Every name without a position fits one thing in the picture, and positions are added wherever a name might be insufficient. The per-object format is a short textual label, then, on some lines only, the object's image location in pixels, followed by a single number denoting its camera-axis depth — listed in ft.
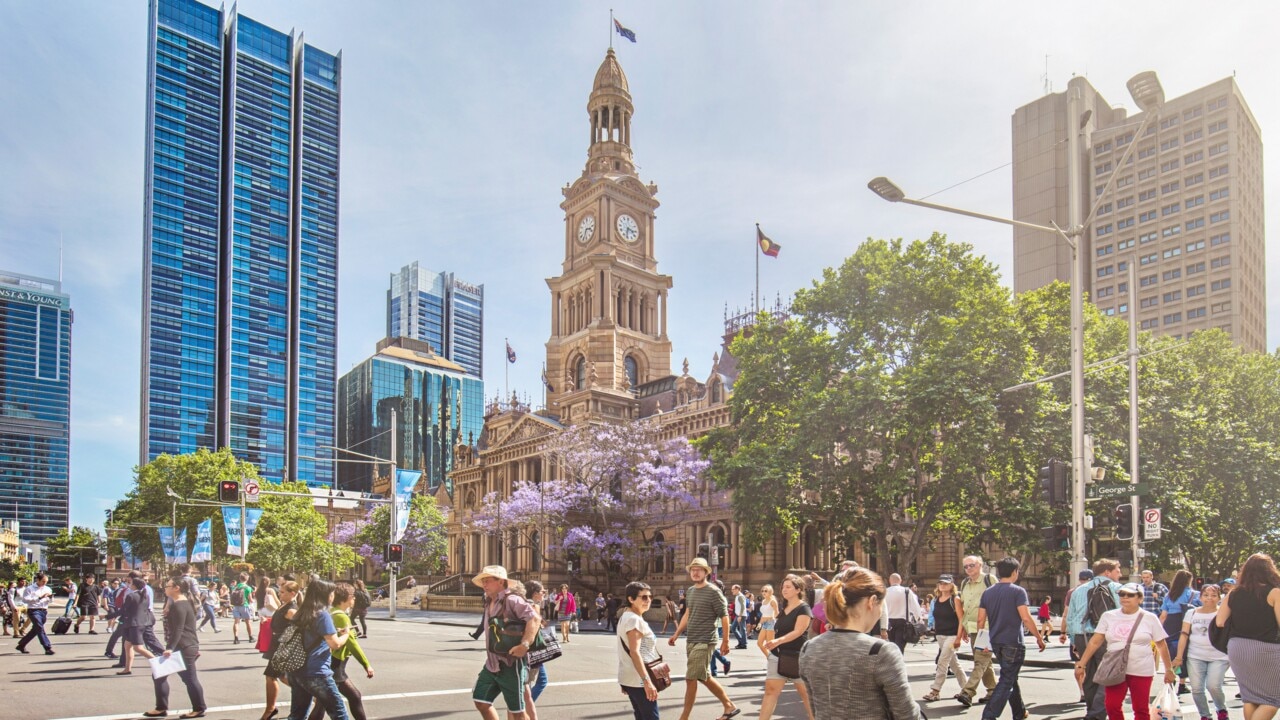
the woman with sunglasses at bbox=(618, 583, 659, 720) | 31.65
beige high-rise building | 300.81
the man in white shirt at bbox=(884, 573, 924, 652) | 51.42
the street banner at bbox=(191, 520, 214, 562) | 160.76
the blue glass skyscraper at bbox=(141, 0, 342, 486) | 477.36
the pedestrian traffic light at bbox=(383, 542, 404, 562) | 125.90
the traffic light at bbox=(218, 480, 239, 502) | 116.47
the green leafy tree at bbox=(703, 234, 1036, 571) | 106.73
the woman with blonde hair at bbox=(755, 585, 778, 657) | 35.91
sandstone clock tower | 260.21
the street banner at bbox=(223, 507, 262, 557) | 147.84
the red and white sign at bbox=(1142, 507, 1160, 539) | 70.78
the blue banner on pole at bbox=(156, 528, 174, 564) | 191.52
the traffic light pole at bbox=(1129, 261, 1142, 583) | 81.04
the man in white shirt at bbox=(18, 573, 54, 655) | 76.79
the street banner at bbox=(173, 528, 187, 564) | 189.16
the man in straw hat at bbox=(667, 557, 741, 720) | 36.47
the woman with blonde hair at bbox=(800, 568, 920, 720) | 16.80
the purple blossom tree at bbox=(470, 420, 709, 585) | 173.37
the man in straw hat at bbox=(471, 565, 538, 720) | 30.27
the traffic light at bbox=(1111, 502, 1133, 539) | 61.62
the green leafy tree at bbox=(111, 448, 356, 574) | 241.35
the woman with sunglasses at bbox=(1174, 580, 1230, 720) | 36.63
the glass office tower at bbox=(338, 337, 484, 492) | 563.89
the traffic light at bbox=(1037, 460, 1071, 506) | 59.67
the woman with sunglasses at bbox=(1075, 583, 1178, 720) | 31.73
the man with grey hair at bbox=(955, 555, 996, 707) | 42.42
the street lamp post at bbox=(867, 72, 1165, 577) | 57.06
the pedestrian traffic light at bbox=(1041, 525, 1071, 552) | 60.18
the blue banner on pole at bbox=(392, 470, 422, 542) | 126.62
